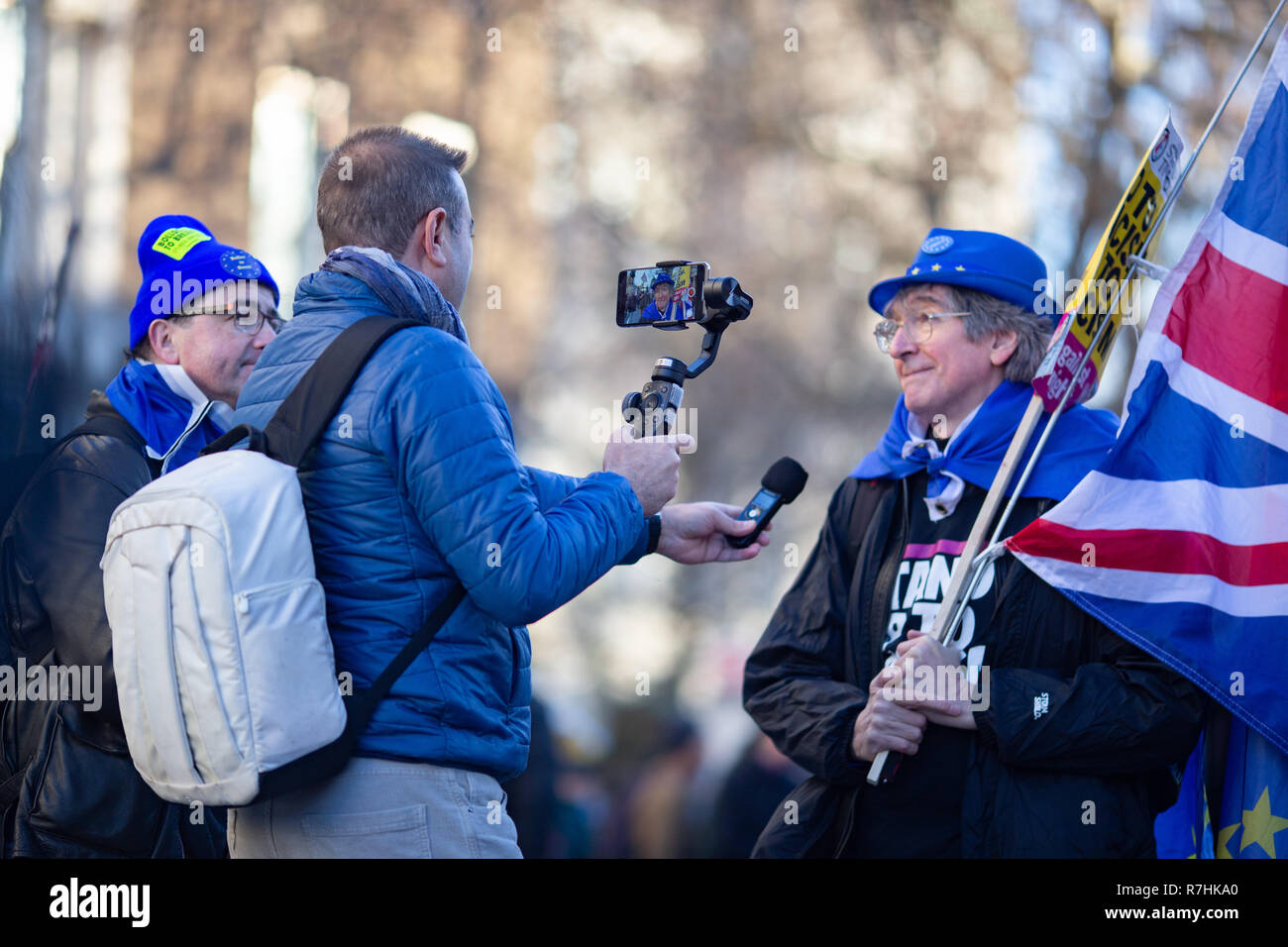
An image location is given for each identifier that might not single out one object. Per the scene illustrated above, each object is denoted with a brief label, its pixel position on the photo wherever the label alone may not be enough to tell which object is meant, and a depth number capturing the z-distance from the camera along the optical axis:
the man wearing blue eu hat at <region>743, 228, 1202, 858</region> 3.13
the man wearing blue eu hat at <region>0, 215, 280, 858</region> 3.22
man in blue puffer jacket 2.45
